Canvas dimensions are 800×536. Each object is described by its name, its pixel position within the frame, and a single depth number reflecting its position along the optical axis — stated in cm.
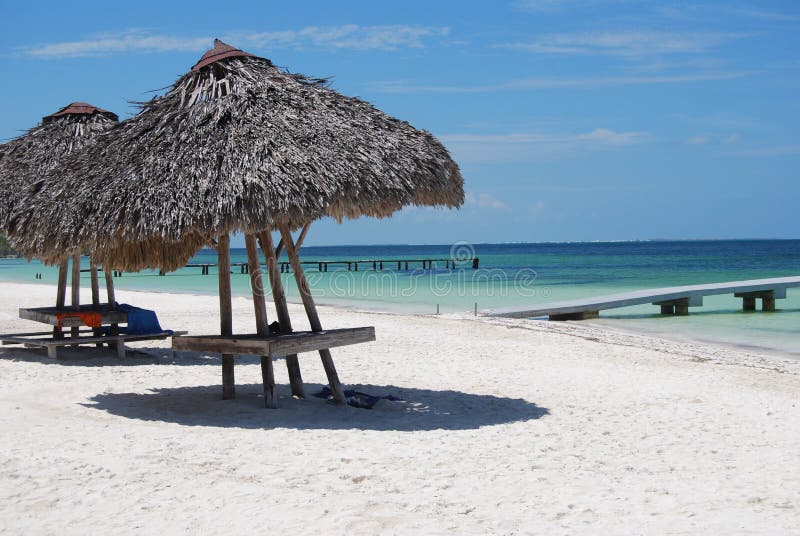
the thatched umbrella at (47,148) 925
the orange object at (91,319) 912
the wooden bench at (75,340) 906
